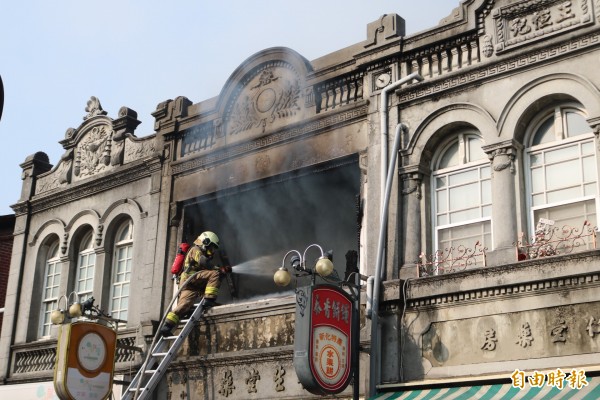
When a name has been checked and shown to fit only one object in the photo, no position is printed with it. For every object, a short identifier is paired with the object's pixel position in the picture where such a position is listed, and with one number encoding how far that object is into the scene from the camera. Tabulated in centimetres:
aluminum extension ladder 1605
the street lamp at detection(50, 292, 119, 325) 1795
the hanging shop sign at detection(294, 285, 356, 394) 1352
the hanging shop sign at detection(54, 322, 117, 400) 1670
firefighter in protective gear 1711
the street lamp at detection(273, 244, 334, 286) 1395
